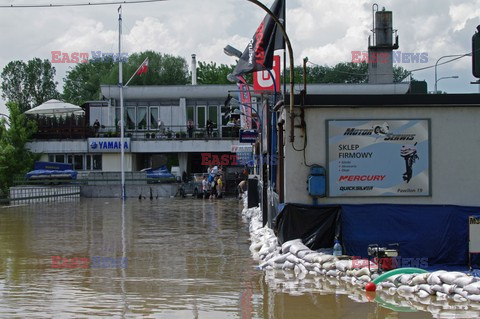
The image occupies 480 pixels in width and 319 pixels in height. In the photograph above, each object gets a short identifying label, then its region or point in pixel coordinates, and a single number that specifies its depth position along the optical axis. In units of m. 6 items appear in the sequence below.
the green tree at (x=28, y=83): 114.50
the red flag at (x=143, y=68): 50.80
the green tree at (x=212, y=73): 103.62
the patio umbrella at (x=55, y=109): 62.38
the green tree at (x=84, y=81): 109.19
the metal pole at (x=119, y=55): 48.94
